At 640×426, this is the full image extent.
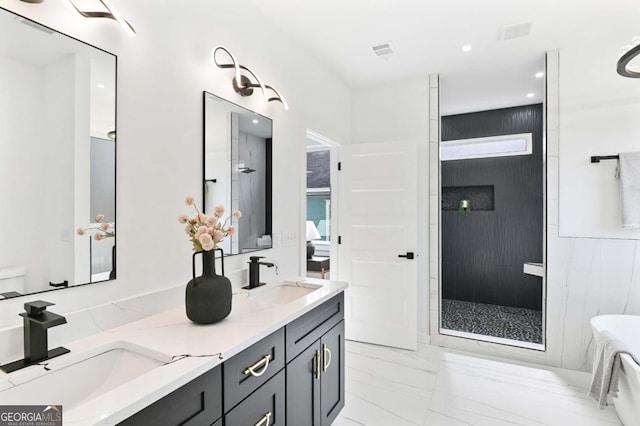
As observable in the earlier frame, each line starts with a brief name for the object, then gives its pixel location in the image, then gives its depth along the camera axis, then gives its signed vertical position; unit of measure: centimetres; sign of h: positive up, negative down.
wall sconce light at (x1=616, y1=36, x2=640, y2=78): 168 +82
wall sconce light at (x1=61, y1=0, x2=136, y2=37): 121 +75
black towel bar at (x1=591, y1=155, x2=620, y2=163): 265 +45
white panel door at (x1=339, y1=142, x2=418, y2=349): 325 -29
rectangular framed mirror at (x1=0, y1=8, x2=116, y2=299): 105 +19
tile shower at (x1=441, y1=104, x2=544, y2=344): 423 -19
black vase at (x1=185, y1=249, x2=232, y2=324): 131 -35
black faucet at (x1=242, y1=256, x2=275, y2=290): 201 -37
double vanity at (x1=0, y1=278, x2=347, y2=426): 87 -51
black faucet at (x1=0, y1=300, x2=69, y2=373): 97 -36
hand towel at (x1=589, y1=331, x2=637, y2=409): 203 -100
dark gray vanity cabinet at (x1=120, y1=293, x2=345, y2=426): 97 -66
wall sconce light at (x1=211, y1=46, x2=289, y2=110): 185 +82
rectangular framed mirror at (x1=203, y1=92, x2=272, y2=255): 183 +27
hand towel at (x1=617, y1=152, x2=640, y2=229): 254 +19
